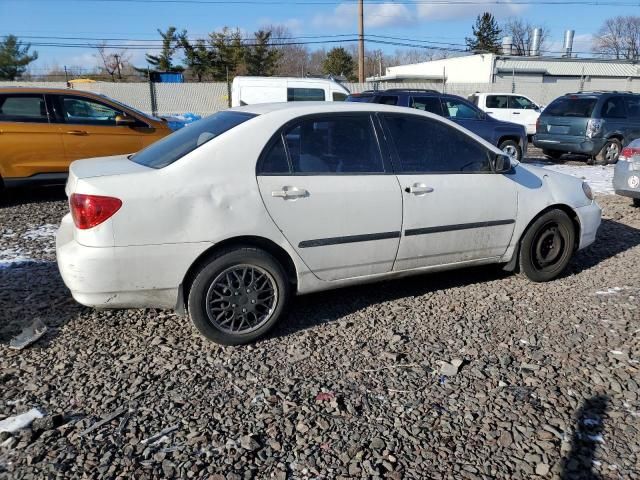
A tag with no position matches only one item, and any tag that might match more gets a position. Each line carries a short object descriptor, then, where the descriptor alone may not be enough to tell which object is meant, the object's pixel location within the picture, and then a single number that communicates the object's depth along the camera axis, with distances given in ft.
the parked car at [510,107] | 60.44
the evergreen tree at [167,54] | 141.69
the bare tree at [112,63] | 142.92
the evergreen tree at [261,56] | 141.18
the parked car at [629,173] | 24.23
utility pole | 94.99
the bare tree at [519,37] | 227.28
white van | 53.01
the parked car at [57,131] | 24.47
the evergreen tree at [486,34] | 207.51
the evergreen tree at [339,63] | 174.29
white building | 117.50
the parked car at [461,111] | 38.04
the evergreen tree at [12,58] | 132.87
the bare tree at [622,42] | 226.79
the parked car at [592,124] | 42.16
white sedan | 10.97
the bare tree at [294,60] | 210.38
